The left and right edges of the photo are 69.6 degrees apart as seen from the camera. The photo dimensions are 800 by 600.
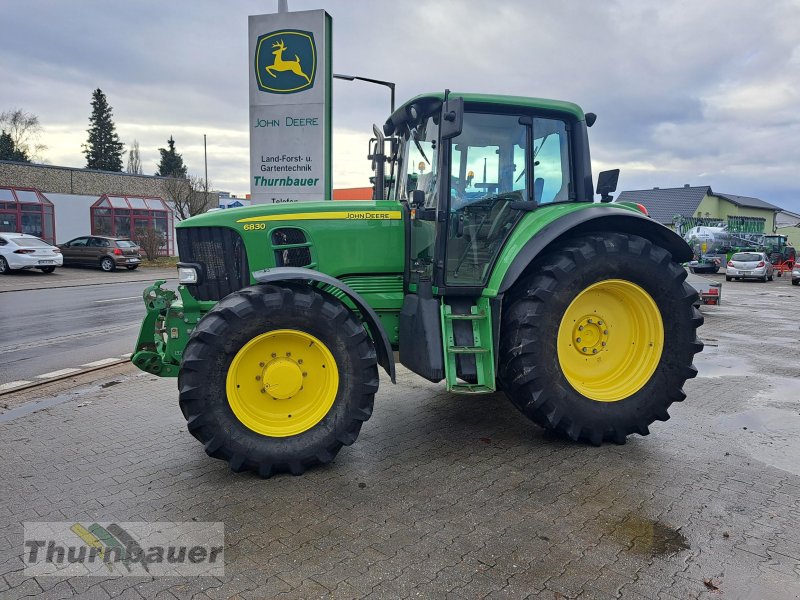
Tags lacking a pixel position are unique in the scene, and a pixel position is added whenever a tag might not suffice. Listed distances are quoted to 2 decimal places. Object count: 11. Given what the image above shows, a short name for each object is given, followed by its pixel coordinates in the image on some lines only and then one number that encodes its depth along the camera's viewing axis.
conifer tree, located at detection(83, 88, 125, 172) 64.19
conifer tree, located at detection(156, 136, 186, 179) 70.46
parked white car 21.91
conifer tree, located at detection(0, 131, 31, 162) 52.81
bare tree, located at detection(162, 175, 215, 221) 35.78
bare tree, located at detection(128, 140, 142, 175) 78.44
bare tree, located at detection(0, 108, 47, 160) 54.66
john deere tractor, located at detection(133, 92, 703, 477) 4.07
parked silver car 27.16
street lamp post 11.03
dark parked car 25.56
